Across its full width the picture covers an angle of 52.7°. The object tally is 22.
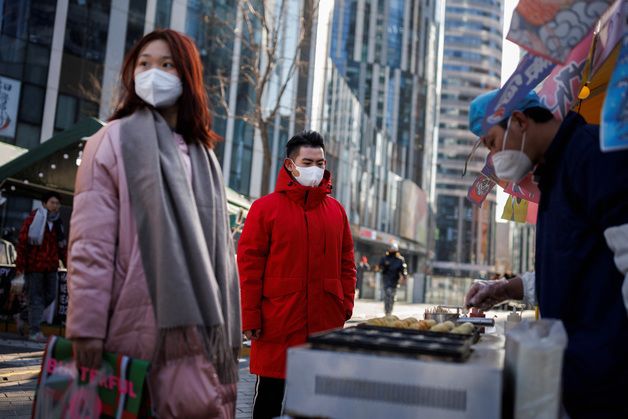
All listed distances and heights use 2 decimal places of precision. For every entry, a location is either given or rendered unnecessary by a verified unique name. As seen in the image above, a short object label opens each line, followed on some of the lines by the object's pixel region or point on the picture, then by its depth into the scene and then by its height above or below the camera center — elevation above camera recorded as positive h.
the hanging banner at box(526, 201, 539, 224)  4.64 +0.59
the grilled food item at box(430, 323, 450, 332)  2.56 -0.17
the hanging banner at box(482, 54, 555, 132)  2.30 +0.75
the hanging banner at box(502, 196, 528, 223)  4.59 +0.60
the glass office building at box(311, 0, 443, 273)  59.25 +19.34
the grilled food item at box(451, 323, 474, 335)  2.54 -0.17
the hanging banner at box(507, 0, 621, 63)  2.10 +0.89
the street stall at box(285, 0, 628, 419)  1.80 -0.22
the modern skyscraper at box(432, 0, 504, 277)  126.50 +33.78
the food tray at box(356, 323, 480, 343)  2.29 -0.18
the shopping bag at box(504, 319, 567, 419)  1.80 -0.24
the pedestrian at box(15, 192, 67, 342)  9.00 +0.06
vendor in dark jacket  1.89 +0.18
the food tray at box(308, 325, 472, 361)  1.87 -0.19
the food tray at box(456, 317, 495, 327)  3.27 -0.17
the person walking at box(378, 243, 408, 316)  18.41 +0.31
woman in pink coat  2.25 +0.01
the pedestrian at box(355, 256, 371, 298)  31.45 +0.03
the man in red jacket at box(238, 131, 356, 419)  3.91 +0.04
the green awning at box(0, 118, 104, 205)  10.43 +1.59
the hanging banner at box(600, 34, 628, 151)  1.86 +0.55
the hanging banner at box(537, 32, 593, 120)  2.49 +0.84
